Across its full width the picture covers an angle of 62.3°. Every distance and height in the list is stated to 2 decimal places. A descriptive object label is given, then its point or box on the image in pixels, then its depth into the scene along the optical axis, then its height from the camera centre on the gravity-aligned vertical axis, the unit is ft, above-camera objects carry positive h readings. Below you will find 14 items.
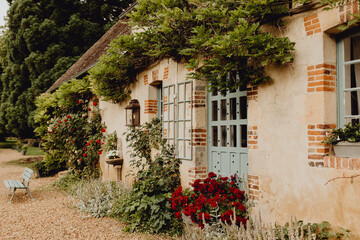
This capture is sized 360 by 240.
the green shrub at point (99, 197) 20.59 -4.71
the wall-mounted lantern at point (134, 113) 23.65 +1.69
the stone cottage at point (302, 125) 10.91 +0.44
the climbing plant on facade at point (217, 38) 12.17 +5.12
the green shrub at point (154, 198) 16.31 -3.77
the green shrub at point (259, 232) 10.33 -3.71
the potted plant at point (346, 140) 10.28 -0.19
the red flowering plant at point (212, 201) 13.84 -3.31
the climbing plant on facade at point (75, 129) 30.73 +0.54
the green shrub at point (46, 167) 37.89 -4.28
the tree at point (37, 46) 53.88 +16.37
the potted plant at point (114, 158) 25.36 -2.08
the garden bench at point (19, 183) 25.05 -4.34
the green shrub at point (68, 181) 29.50 -4.97
